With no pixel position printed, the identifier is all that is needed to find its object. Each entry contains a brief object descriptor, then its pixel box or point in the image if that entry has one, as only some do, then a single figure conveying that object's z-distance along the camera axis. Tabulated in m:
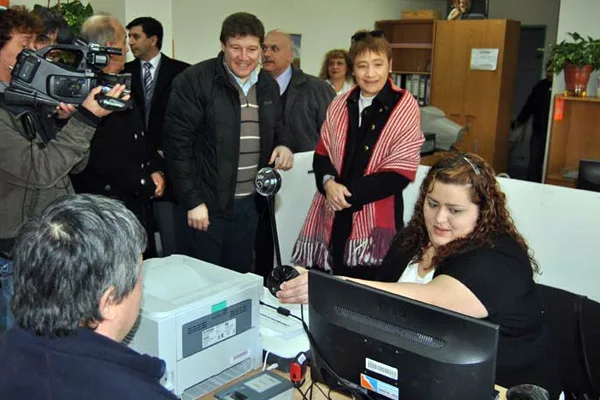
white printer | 1.47
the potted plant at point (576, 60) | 4.81
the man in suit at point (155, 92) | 3.27
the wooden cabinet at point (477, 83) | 6.41
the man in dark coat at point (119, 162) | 2.63
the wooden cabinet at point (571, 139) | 5.12
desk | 1.52
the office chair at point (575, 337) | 1.75
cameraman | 2.05
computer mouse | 1.31
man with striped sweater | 2.68
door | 7.76
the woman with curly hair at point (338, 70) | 4.54
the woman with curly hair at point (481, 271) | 1.57
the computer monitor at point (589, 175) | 2.87
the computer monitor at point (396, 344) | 1.16
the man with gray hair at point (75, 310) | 0.97
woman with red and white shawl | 2.55
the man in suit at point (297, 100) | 3.51
